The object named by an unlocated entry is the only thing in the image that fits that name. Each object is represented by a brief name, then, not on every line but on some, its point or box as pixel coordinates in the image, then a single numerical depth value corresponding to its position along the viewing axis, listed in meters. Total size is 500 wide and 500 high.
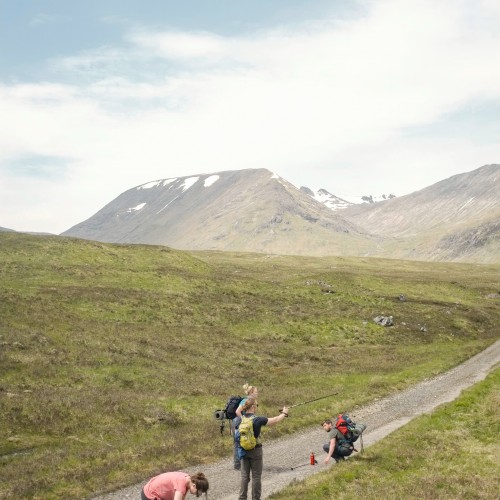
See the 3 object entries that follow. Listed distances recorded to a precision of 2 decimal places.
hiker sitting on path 18.20
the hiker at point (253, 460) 14.86
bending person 10.96
